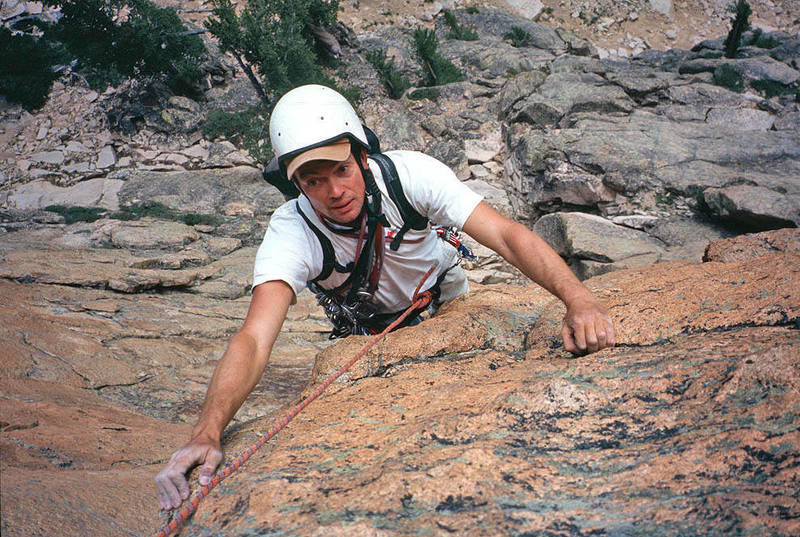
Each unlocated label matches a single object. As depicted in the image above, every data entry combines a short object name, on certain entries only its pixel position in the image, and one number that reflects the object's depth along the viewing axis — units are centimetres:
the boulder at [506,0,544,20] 2688
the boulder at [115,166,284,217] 1260
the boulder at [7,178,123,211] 1314
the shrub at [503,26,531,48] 2148
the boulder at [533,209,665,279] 717
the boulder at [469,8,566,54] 2155
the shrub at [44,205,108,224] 1145
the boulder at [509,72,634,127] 1182
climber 222
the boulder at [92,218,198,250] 934
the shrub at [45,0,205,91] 1602
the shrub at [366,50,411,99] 1622
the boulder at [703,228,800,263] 303
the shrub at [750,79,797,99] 1327
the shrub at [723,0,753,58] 1711
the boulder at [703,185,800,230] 697
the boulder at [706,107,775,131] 1145
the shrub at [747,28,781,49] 1881
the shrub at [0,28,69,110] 1680
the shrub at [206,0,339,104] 1554
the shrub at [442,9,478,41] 2122
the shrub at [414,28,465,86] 1669
